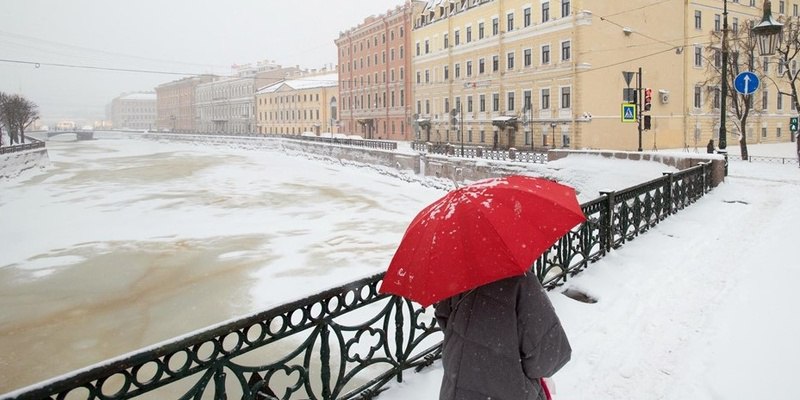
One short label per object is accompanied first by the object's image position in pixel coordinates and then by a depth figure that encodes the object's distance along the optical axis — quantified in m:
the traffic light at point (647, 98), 23.77
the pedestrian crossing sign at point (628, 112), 20.31
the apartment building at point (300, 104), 77.69
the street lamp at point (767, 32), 10.95
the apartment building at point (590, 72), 34.75
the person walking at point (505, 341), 2.25
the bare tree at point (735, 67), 29.63
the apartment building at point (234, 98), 98.81
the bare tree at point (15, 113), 62.22
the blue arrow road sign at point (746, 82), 11.91
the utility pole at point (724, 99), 15.34
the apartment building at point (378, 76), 57.88
